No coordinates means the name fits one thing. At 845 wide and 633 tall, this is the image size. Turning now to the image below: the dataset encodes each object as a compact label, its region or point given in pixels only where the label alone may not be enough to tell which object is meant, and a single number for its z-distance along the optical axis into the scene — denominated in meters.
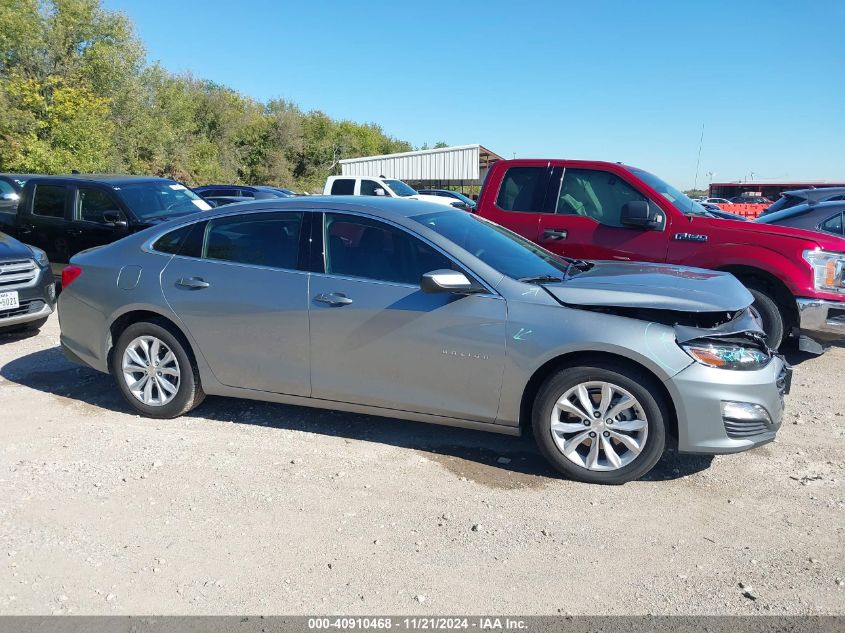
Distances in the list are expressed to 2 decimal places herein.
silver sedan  3.94
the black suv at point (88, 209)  9.00
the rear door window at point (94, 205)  9.11
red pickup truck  6.42
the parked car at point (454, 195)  23.61
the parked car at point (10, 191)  12.49
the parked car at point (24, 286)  7.18
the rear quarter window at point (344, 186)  19.81
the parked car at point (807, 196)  10.56
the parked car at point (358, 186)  19.68
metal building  42.47
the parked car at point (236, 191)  23.94
